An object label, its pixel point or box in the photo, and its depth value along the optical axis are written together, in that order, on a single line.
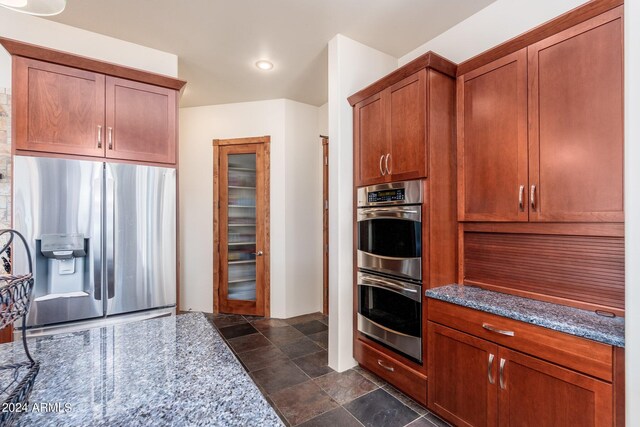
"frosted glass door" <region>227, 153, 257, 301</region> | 4.23
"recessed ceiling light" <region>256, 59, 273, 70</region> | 3.09
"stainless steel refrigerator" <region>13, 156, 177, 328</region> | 2.01
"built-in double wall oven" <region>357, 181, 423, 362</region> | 2.11
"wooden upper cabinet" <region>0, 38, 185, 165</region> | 2.04
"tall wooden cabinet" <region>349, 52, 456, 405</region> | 2.06
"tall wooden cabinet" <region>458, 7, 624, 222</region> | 1.51
